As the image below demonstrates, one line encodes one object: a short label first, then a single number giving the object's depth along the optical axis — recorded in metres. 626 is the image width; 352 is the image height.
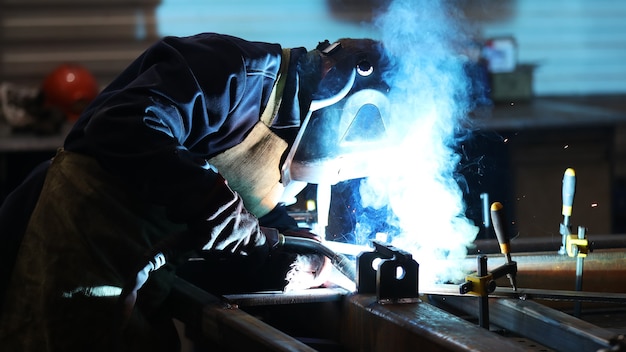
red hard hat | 6.98
